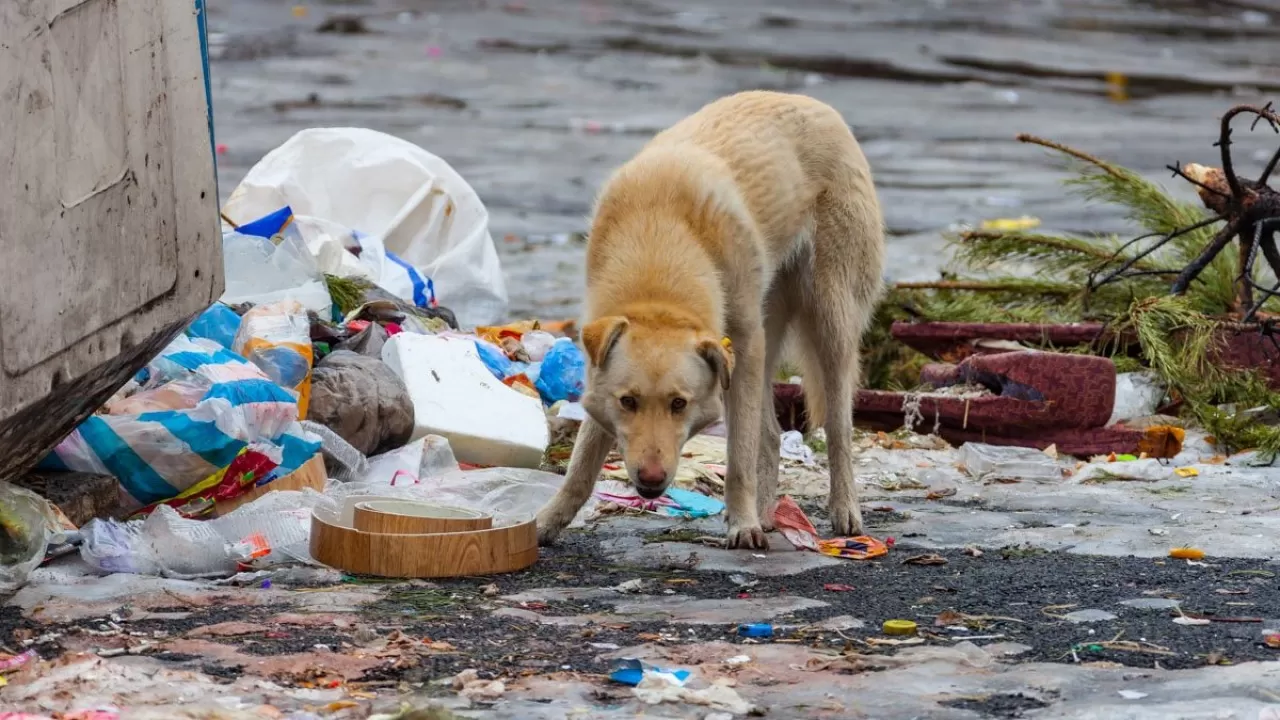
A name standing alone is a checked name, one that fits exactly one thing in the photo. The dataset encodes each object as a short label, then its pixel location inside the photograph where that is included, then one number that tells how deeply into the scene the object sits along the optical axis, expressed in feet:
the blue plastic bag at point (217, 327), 40.60
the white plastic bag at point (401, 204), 52.60
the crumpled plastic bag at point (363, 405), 39.34
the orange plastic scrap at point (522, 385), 44.01
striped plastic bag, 33.94
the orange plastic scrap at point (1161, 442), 45.06
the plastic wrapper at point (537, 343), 48.14
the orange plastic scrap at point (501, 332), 48.08
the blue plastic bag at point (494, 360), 44.51
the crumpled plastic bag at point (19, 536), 28.68
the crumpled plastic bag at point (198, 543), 31.37
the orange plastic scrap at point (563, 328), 55.23
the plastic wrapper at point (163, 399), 34.86
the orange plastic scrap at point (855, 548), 35.14
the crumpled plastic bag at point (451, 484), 37.58
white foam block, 41.27
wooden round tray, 31.63
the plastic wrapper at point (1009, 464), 43.37
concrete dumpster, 26.40
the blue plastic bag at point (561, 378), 46.21
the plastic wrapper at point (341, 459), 38.83
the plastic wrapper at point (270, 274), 44.06
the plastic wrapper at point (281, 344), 38.65
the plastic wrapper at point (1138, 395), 48.06
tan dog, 32.50
